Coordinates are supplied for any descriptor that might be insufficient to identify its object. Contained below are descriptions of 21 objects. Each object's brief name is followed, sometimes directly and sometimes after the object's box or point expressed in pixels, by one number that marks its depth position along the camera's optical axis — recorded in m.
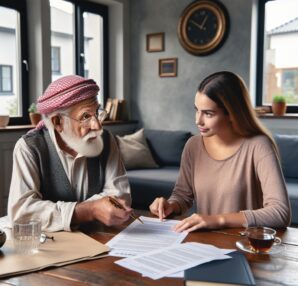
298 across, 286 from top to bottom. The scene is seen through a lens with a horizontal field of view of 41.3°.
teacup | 1.13
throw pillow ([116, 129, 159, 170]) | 4.05
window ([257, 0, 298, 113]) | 4.16
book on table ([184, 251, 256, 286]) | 0.92
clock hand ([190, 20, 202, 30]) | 4.38
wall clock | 4.25
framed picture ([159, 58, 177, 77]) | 4.62
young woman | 1.65
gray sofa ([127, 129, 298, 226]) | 3.55
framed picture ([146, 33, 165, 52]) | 4.68
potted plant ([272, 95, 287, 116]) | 4.02
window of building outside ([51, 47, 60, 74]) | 4.18
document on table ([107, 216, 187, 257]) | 1.17
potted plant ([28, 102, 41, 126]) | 3.76
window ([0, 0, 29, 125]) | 3.75
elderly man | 1.40
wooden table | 0.95
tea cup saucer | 1.15
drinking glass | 1.10
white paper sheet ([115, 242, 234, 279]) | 1.01
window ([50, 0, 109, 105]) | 4.24
